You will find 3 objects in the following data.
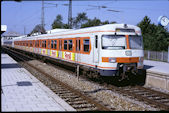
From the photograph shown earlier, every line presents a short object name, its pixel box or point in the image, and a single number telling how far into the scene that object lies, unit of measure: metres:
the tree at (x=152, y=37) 27.58
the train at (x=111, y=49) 10.48
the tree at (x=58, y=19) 89.44
